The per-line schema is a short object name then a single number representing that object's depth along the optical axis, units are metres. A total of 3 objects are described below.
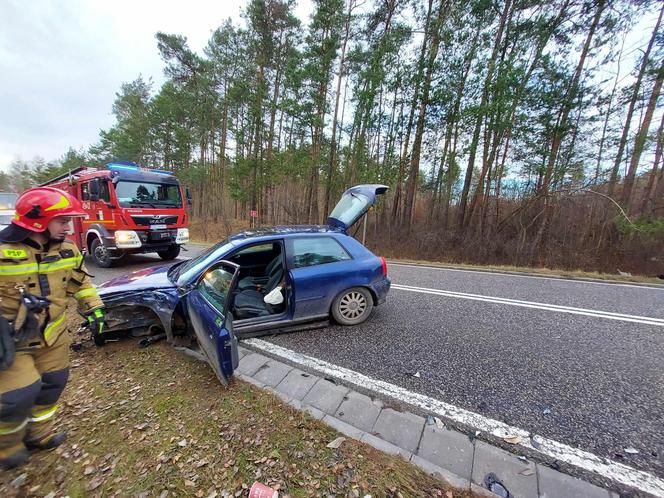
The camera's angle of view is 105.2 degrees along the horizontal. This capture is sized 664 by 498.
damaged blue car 2.62
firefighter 1.62
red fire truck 6.19
